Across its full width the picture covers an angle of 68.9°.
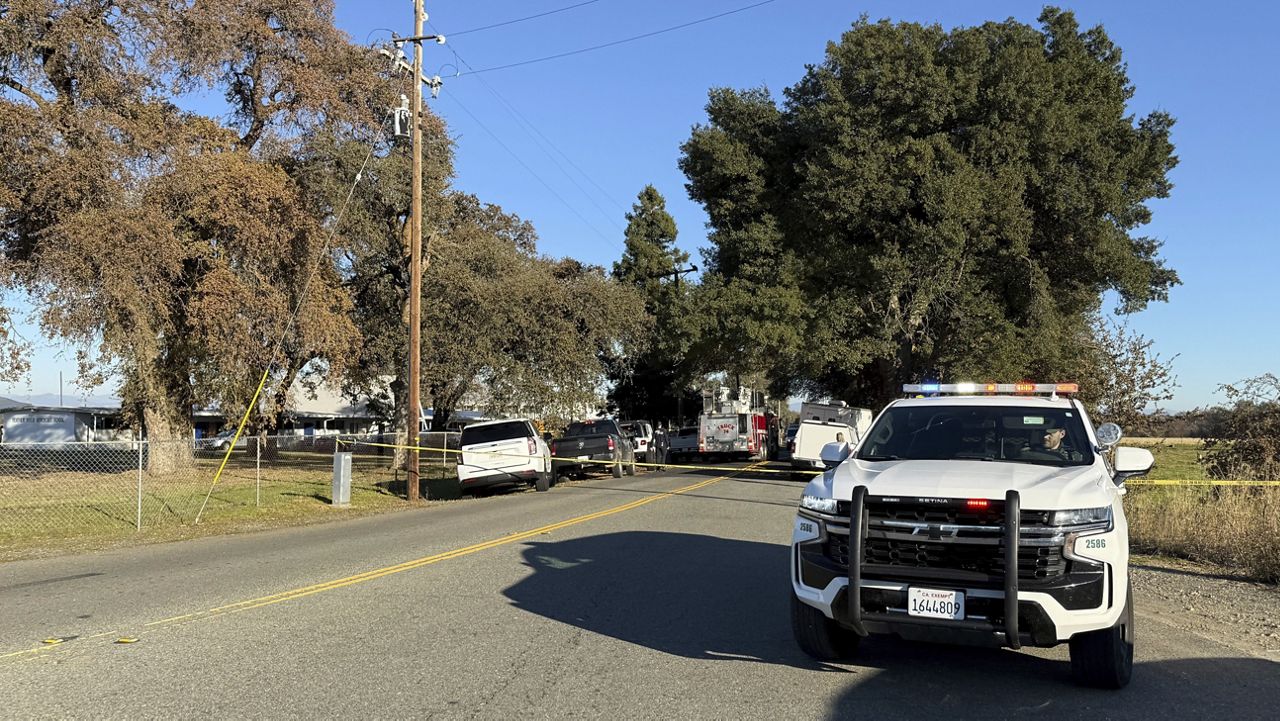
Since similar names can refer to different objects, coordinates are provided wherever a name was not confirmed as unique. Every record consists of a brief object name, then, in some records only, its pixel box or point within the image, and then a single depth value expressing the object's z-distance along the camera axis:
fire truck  39.44
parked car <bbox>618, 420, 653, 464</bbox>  38.24
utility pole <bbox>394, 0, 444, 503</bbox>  21.77
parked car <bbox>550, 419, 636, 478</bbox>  27.17
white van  26.61
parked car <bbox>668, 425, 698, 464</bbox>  43.66
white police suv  5.18
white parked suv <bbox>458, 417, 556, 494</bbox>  22.05
